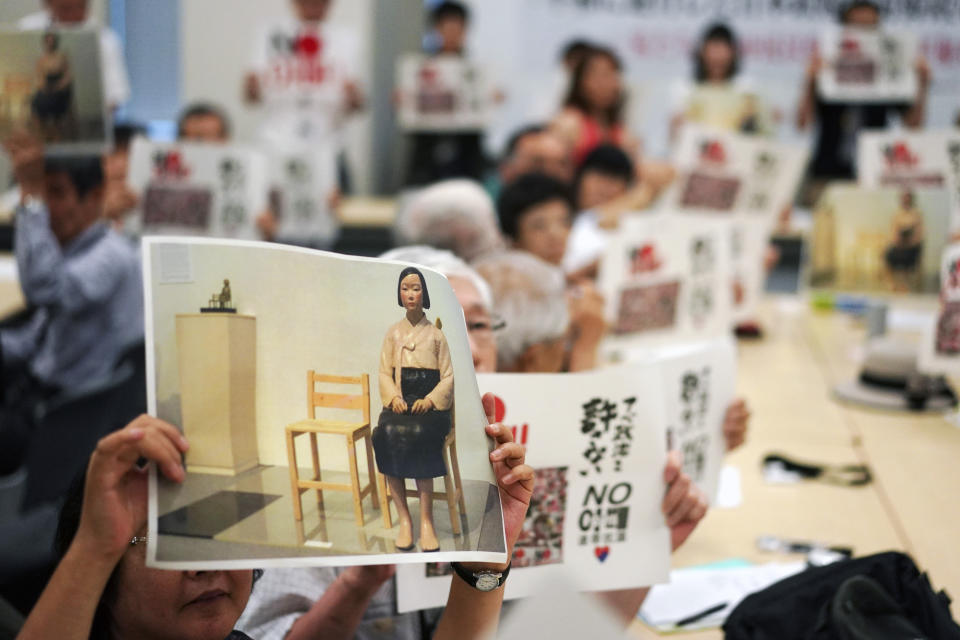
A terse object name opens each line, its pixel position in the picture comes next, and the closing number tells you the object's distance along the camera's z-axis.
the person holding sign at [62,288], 2.93
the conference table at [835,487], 1.92
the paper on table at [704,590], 1.63
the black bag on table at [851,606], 1.30
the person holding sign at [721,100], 5.09
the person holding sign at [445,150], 6.14
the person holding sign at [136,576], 0.98
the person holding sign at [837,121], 5.77
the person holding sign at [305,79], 5.77
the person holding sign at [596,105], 5.33
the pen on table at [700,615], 1.61
